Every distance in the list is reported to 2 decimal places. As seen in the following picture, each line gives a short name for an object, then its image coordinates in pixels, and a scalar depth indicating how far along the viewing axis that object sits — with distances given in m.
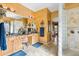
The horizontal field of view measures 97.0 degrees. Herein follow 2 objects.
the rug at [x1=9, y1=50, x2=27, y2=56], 2.46
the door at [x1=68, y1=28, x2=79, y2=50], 2.47
